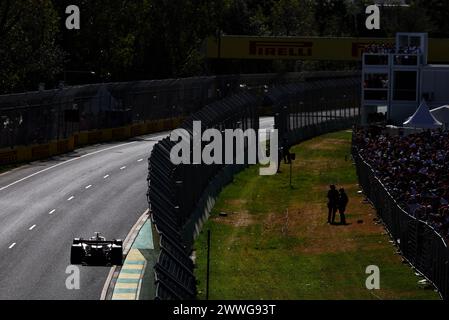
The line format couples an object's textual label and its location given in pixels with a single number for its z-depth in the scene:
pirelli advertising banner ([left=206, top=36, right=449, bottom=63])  103.94
